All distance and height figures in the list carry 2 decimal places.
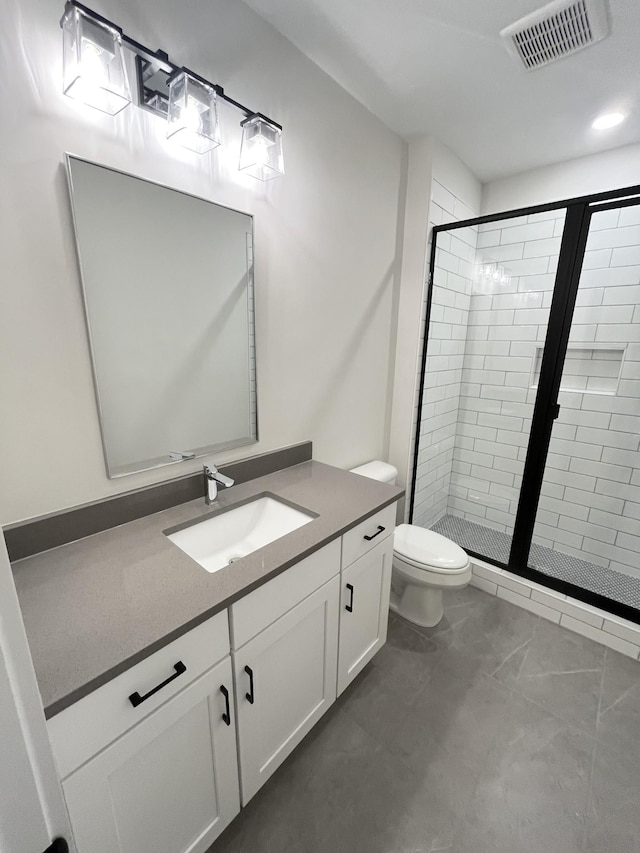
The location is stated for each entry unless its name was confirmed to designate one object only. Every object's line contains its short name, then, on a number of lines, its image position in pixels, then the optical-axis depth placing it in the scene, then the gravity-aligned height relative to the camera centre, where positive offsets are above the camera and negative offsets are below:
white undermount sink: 1.15 -0.64
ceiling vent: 1.14 +1.04
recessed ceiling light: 1.71 +1.06
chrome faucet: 1.23 -0.48
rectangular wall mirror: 1.00 +0.07
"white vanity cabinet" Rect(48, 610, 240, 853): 0.66 -0.86
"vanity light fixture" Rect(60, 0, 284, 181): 0.83 +0.64
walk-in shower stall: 1.99 -0.34
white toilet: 1.67 -1.05
